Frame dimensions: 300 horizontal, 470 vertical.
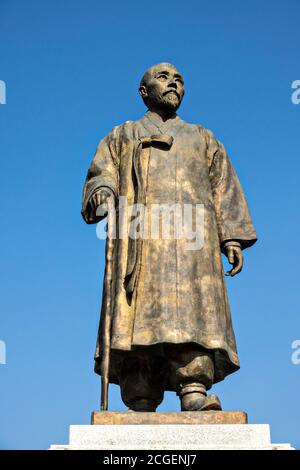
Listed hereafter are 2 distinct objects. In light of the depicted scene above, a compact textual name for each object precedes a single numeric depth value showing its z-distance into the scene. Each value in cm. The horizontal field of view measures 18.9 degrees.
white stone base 743
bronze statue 874
